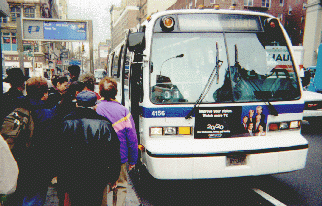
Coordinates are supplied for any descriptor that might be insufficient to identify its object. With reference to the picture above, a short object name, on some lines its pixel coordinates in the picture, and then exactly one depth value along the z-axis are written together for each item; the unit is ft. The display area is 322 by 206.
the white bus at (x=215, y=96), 11.51
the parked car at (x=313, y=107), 27.55
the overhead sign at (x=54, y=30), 48.91
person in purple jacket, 10.36
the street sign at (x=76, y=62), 158.63
